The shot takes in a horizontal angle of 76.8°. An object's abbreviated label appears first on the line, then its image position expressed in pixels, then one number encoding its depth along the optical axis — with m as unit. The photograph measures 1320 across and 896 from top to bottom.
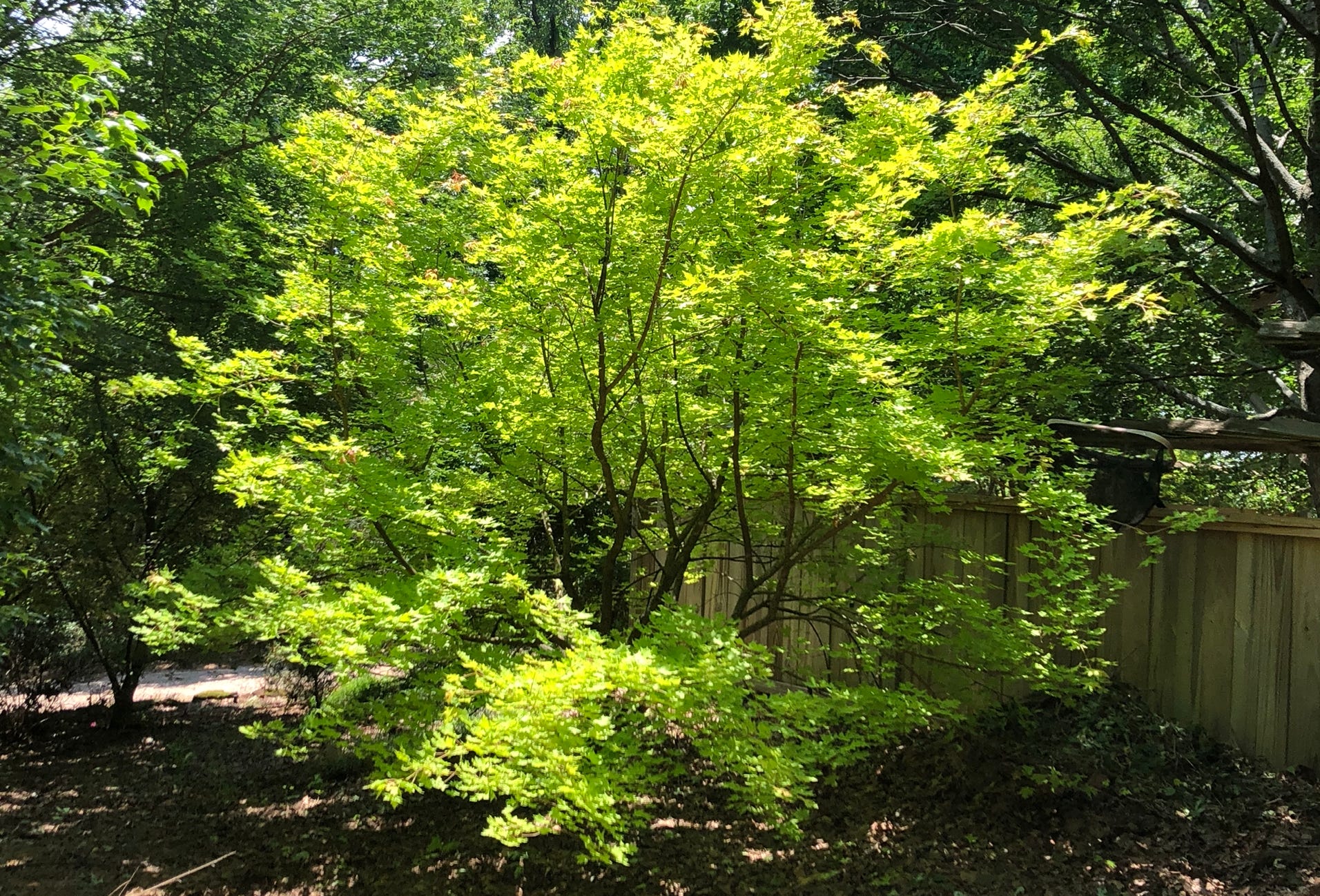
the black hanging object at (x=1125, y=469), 4.60
